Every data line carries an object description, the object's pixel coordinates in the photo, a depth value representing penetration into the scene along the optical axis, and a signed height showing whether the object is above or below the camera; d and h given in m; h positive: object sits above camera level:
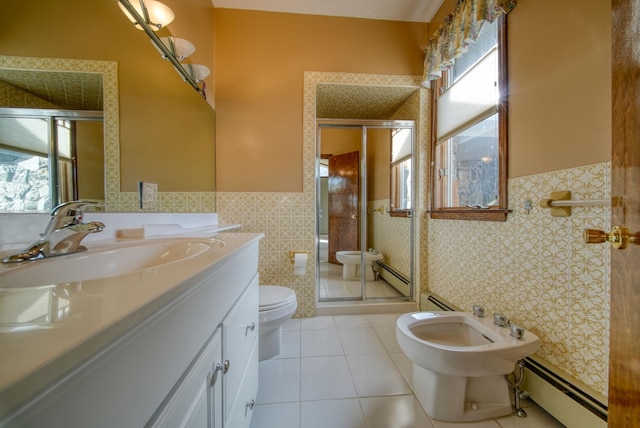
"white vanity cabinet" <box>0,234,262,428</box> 0.22 -0.22
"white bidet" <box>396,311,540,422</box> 1.02 -0.68
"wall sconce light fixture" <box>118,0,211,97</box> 1.11 +0.94
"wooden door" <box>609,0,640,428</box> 0.51 +0.00
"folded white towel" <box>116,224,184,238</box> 1.04 -0.10
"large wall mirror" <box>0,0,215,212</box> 0.73 +0.52
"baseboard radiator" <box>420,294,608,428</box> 0.92 -0.78
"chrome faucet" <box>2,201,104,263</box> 0.60 -0.06
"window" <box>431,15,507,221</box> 1.35 +0.52
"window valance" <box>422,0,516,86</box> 1.33 +1.13
